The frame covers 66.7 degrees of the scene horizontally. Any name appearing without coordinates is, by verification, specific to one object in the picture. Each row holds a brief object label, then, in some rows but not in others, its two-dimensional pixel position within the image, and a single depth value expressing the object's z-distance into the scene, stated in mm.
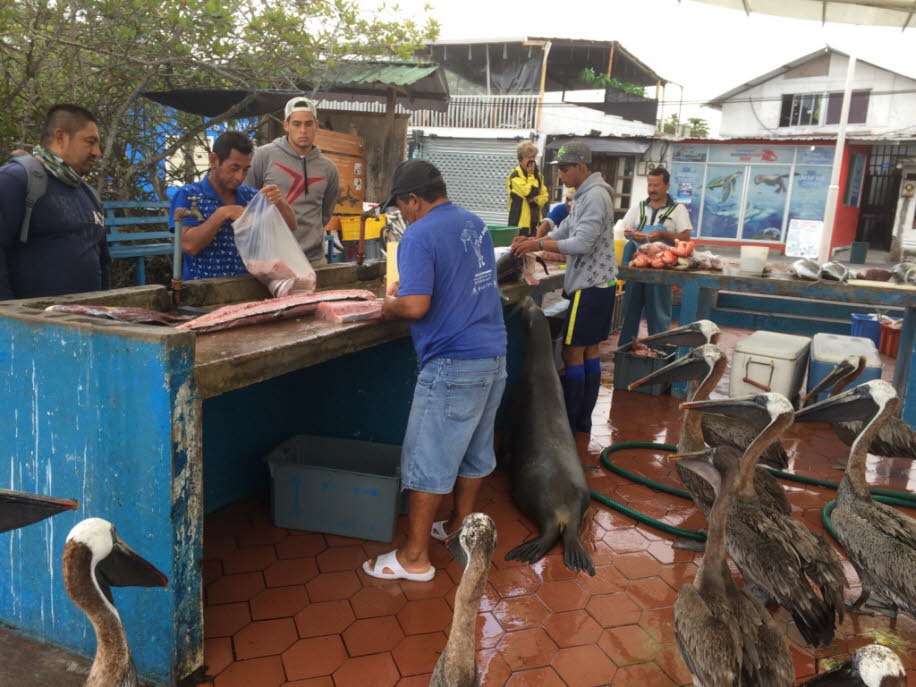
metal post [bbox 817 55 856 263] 11487
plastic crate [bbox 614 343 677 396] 6816
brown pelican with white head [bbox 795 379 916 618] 3137
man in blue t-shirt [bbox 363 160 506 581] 3264
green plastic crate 6375
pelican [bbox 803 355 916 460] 4691
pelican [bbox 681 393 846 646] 3004
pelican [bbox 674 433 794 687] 2467
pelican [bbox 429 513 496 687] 2387
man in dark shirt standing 3451
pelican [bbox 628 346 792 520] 3766
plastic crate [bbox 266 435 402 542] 3850
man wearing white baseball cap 4914
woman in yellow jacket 8609
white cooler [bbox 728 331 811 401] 6152
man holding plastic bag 4000
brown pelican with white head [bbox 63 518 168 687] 2008
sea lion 3900
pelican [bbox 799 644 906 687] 2047
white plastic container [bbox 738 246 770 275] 6699
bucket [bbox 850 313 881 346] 8219
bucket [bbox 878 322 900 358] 9000
